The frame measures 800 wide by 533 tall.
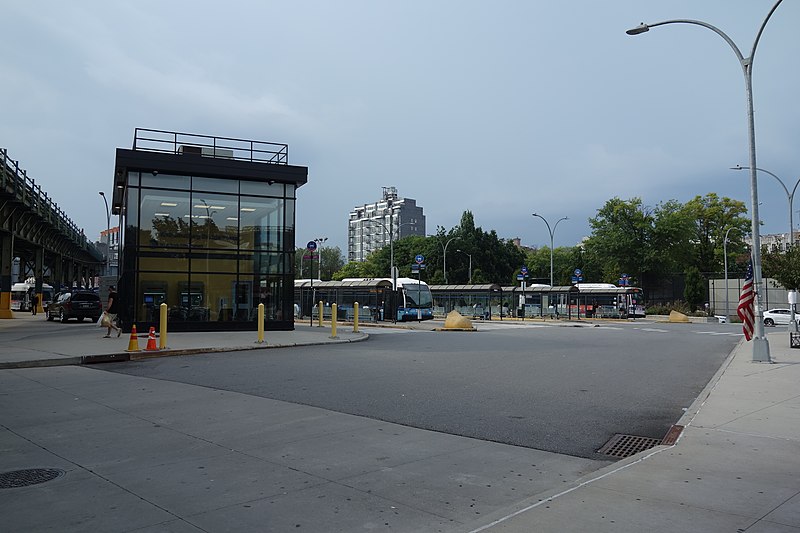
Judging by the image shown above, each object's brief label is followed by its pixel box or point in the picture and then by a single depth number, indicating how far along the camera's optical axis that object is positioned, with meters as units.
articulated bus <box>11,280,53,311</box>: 74.62
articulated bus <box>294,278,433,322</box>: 44.50
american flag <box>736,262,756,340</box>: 17.64
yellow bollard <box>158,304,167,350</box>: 18.64
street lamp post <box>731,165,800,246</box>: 34.22
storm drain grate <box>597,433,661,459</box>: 7.24
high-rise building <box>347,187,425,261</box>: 181.00
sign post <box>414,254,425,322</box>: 46.66
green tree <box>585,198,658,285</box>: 71.19
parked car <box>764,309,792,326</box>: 44.84
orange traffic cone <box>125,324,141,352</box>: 17.86
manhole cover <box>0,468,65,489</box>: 5.82
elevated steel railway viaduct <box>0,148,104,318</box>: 34.22
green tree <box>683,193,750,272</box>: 76.19
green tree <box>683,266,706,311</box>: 62.59
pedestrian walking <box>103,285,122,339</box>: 22.05
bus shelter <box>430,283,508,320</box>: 52.28
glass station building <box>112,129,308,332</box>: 25.77
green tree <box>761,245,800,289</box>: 26.92
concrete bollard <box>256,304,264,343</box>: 21.25
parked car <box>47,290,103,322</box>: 38.38
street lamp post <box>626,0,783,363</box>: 16.81
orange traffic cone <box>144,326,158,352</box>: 18.17
